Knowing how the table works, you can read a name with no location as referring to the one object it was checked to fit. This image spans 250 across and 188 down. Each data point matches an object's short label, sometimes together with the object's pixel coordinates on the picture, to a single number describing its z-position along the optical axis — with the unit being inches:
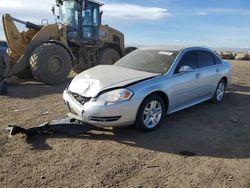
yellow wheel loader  272.0
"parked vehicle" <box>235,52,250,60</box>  820.1
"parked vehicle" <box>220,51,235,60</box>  858.0
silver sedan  132.5
